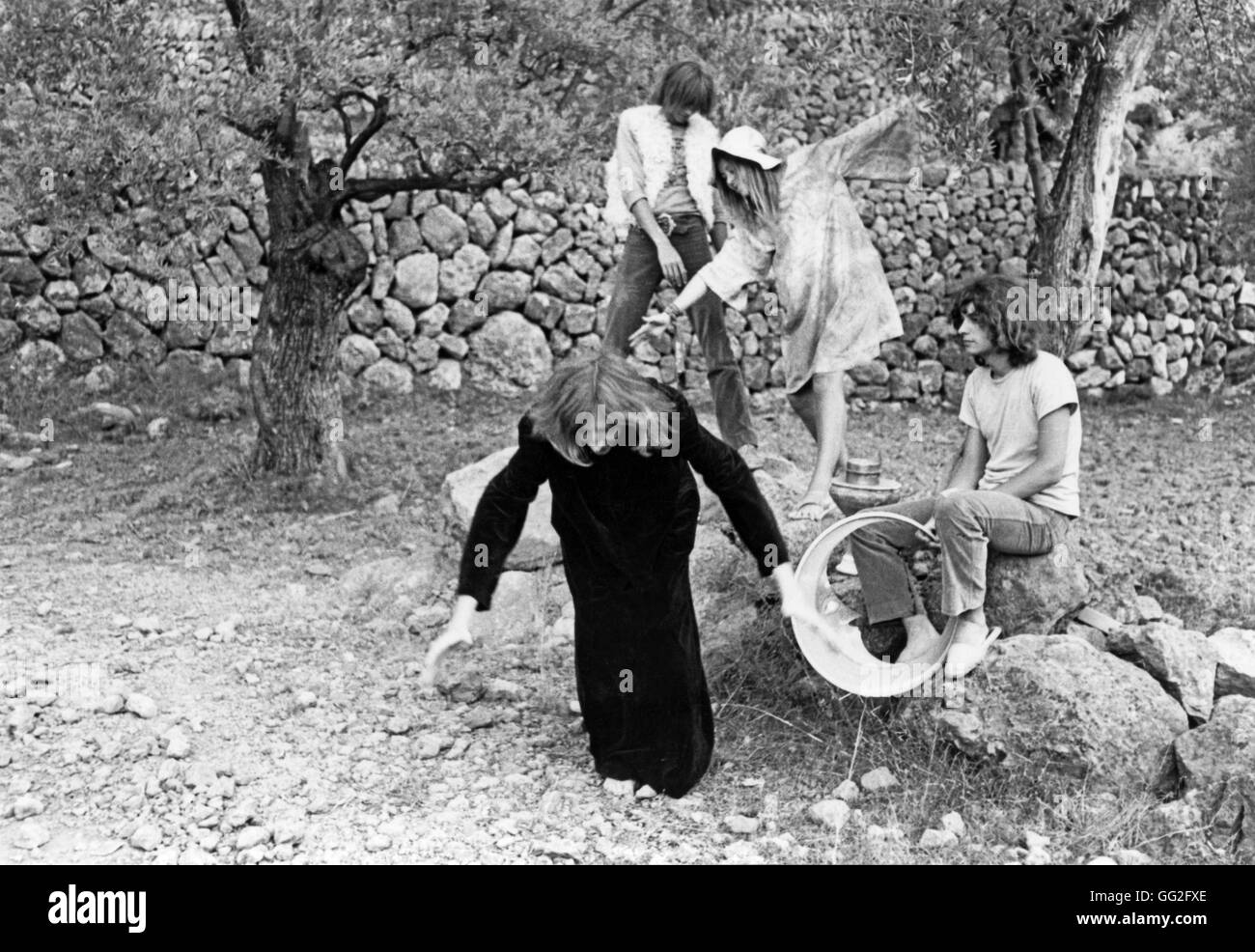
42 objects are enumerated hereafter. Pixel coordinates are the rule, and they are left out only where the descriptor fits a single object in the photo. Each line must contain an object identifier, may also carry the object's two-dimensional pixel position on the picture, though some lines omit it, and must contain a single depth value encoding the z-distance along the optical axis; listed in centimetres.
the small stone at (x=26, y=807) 438
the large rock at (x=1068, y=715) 445
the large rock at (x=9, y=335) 966
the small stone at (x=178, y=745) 474
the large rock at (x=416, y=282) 1056
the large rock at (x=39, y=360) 966
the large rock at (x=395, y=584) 658
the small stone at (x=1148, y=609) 543
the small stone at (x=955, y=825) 430
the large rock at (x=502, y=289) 1078
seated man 460
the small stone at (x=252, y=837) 419
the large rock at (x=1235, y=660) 504
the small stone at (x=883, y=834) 427
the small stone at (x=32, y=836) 420
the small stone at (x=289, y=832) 421
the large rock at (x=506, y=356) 1066
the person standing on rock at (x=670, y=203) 586
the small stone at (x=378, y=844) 416
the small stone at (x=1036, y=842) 421
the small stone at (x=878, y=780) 459
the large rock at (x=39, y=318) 973
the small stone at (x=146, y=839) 419
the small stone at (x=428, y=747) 491
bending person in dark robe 411
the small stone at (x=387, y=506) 790
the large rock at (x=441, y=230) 1069
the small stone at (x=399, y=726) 513
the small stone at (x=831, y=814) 436
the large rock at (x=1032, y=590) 492
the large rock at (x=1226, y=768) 420
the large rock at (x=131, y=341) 994
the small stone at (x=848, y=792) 455
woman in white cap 540
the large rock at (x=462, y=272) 1070
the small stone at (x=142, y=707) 507
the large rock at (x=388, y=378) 1030
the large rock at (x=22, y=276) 973
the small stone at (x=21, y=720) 493
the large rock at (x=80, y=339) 984
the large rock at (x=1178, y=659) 481
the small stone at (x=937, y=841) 424
